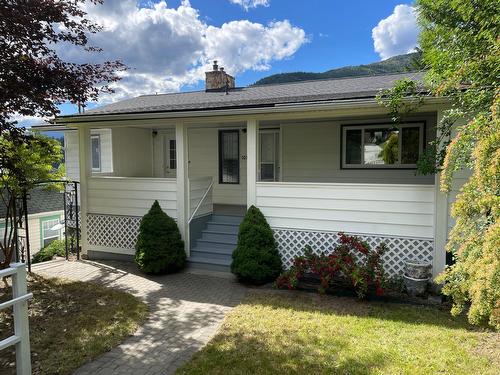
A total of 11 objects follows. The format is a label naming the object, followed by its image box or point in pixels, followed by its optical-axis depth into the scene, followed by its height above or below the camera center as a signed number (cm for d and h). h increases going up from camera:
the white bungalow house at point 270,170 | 615 -3
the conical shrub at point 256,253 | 646 -161
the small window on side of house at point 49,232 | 1720 -311
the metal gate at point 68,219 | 696 -125
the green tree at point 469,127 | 303 +49
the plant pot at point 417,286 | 565 -195
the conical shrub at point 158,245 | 715 -159
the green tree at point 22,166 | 607 +8
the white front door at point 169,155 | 1185 +52
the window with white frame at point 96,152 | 1248 +68
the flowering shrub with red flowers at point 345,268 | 566 -170
